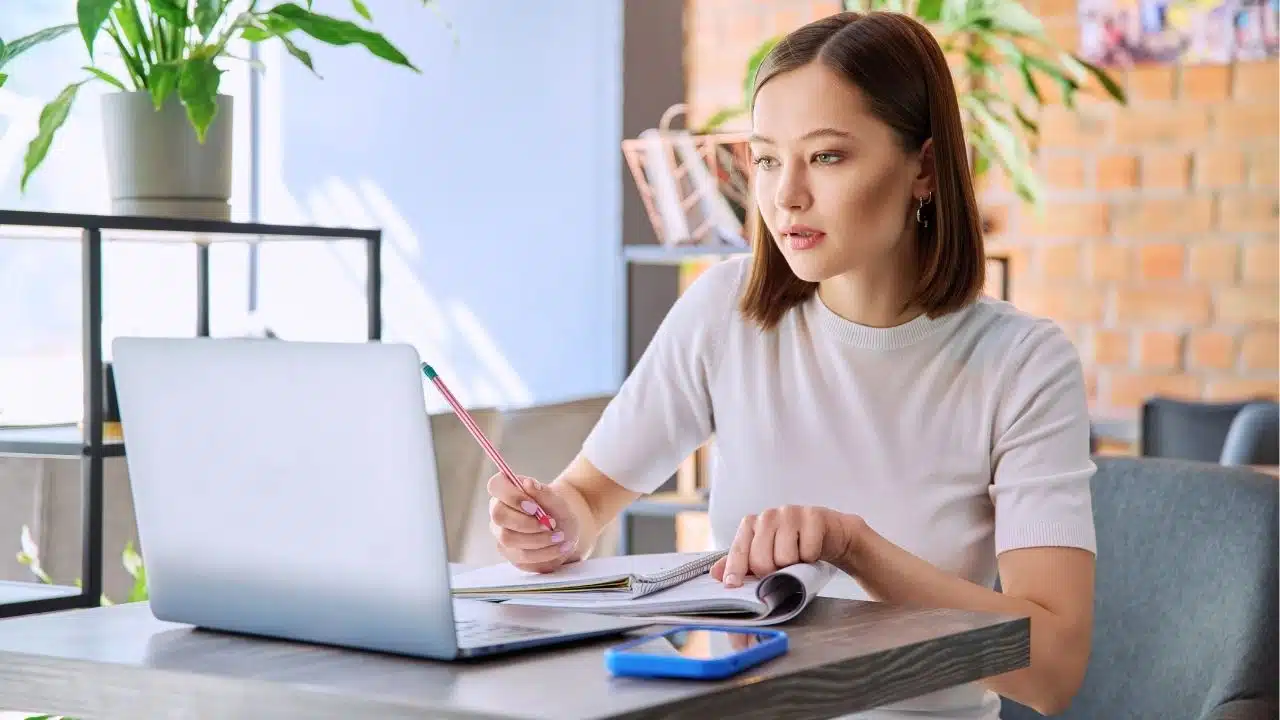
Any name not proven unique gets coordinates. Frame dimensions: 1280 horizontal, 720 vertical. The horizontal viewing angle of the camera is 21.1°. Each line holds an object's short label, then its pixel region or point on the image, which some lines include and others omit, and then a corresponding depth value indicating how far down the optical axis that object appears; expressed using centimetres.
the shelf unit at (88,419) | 390
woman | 342
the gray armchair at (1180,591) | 359
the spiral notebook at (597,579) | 313
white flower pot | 414
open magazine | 305
